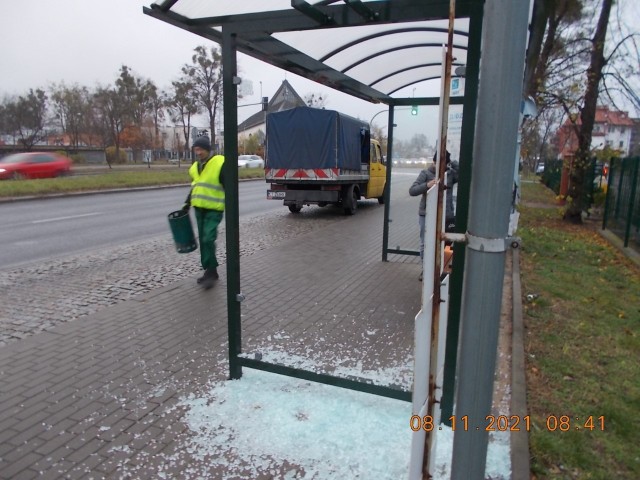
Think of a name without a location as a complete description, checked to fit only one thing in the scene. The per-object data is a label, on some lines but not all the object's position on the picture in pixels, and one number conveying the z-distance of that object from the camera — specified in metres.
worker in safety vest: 5.76
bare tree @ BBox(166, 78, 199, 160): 39.41
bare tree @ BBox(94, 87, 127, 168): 39.88
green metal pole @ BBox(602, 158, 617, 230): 11.08
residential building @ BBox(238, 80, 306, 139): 21.84
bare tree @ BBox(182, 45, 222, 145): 38.44
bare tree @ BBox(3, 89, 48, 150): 40.97
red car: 22.19
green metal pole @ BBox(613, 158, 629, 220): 10.17
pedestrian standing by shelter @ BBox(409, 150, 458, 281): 5.41
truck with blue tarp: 13.04
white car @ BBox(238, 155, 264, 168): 44.38
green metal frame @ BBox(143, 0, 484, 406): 2.68
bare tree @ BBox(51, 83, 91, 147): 43.72
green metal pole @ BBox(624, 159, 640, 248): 8.90
